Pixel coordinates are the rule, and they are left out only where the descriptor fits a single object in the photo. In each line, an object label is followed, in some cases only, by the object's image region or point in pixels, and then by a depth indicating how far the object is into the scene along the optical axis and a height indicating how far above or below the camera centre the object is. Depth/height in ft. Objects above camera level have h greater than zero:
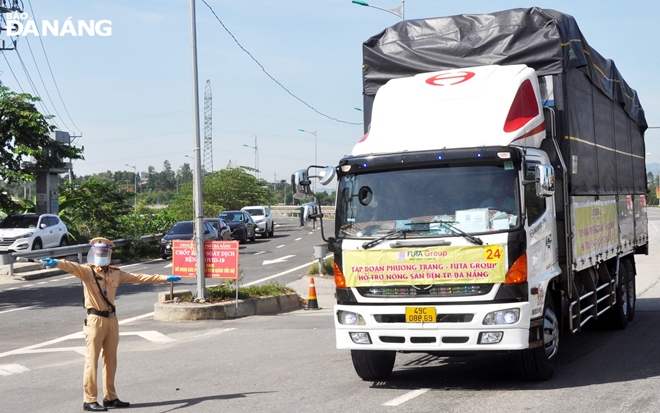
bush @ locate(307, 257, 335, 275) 83.04 -5.46
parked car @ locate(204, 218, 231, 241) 113.19 -1.54
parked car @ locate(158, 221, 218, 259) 107.43 -2.28
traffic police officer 27.43 -3.33
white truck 27.78 +0.52
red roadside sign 54.90 -2.81
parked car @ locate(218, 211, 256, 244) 133.28 -1.46
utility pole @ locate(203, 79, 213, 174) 312.50 +35.94
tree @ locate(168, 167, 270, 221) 214.90 +6.55
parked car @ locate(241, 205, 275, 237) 152.87 -0.82
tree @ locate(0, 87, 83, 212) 96.89 +10.00
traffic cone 61.26 -6.38
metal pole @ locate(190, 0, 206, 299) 55.11 +2.45
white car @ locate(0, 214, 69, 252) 97.25 -1.32
